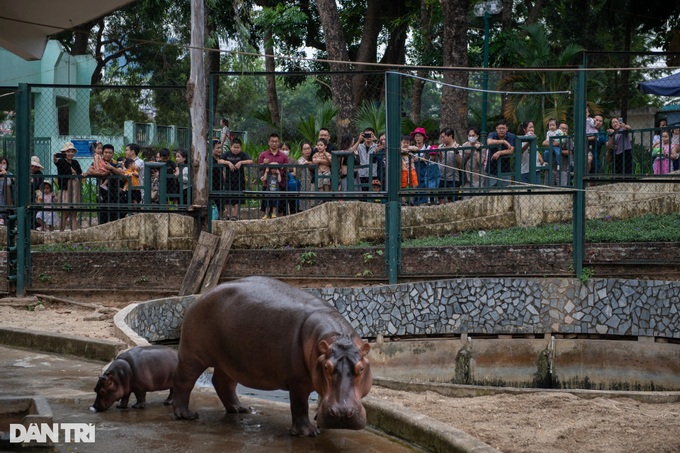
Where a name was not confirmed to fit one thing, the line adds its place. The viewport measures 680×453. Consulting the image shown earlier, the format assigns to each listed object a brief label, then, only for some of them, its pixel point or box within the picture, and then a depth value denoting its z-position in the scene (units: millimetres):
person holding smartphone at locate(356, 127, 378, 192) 13867
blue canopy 17469
